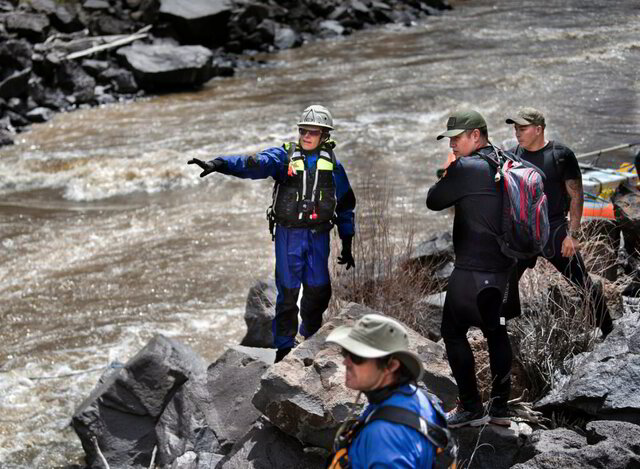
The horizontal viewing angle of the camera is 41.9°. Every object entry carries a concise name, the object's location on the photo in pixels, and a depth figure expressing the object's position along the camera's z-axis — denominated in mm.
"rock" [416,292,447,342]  5629
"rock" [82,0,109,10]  22844
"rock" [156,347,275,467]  5254
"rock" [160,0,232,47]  21719
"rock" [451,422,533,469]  4102
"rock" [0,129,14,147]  14604
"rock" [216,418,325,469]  4387
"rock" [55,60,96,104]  17500
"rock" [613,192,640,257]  6262
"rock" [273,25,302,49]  22641
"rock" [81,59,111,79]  18531
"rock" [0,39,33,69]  18219
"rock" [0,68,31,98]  16906
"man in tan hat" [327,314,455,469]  2506
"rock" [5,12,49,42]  20359
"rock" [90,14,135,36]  21500
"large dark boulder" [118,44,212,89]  18109
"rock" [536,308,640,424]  4191
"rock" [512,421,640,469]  3650
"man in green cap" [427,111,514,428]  3943
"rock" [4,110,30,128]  16047
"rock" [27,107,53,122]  16250
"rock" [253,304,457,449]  4273
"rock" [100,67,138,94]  17984
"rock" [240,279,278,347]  6488
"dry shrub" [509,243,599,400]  4867
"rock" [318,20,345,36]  23844
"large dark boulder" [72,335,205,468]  5773
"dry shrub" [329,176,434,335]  5689
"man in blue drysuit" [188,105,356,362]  4922
